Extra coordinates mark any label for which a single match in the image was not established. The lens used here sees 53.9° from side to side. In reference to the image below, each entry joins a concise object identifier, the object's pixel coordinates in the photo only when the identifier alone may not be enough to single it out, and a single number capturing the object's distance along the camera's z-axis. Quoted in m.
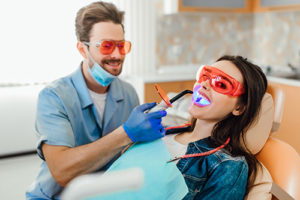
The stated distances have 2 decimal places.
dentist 1.17
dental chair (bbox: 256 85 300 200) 1.04
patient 1.10
